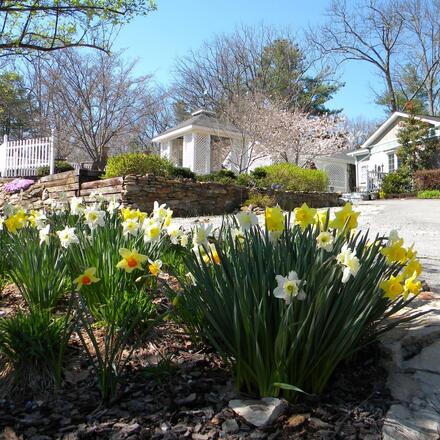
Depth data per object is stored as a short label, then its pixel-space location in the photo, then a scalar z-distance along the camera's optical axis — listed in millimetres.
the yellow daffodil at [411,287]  1692
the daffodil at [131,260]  1825
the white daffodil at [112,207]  3255
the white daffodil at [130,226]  2355
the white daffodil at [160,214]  2523
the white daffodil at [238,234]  1941
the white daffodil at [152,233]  2234
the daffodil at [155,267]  1916
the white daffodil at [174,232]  2344
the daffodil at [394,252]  1734
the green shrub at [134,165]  9930
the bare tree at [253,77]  25953
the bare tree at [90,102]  15711
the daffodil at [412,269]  1790
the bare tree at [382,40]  28203
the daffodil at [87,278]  1713
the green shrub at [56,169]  14616
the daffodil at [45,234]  2441
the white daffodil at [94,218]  2582
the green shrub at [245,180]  13099
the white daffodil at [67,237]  2297
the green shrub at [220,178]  12642
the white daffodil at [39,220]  2896
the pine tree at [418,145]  21844
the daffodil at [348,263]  1497
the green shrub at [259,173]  14539
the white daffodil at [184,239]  2282
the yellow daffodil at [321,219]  1913
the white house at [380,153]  23198
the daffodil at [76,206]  3195
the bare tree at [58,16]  6457
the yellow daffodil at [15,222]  2801
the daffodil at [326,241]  1659
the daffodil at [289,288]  1459
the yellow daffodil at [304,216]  1830
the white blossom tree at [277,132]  20094
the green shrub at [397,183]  20812
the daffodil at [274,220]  1739
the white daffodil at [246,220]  1822
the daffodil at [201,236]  1861
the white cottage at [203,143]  22188
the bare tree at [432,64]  27906
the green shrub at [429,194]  17648
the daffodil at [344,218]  1842
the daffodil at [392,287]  1624
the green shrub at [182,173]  11422
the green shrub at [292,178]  14266
